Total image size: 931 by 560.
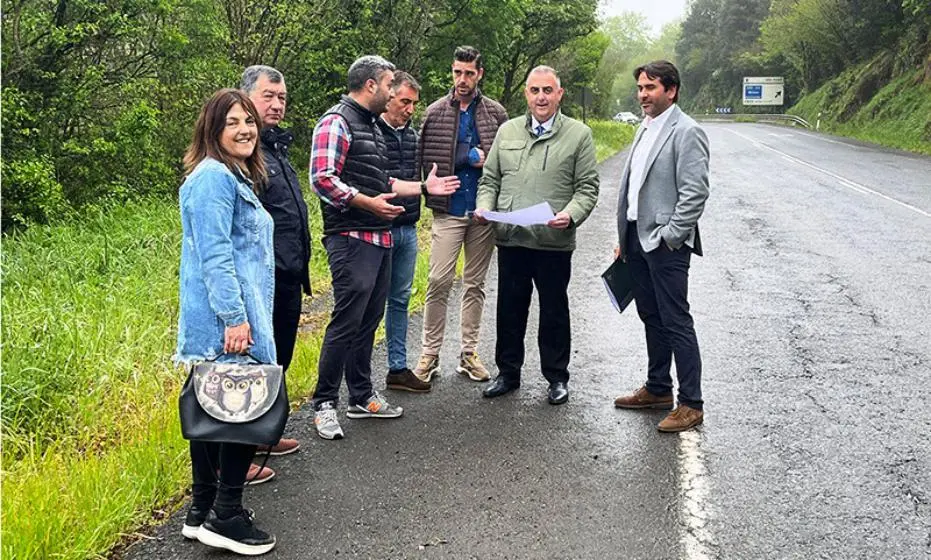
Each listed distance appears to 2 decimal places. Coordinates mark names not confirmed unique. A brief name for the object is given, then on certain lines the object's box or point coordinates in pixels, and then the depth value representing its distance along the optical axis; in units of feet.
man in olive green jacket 18.01
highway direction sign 224.94
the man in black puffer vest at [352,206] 16.07
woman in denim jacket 11.64
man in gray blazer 16.72
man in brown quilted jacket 19.44
